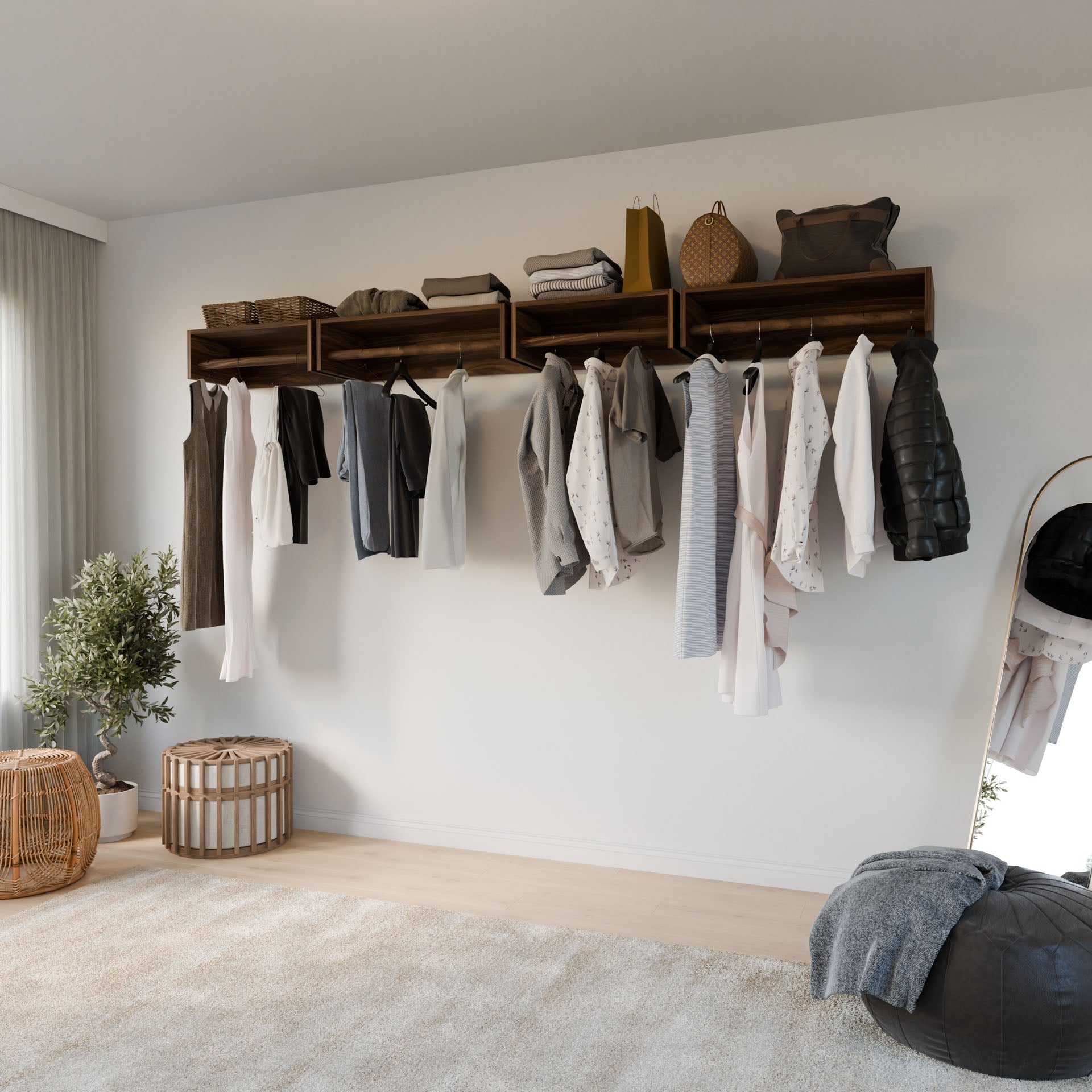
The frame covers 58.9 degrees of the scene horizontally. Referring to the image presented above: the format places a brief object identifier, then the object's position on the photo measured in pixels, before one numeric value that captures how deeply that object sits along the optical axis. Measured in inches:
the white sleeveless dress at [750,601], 112.0
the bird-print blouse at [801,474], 108.8
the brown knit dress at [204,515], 144.1
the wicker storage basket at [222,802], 136.9
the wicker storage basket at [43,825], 120.5
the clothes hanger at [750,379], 118.1
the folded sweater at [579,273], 121.8
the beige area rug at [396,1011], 81.2
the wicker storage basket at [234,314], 140.0
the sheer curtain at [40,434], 151.3
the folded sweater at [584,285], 122.2
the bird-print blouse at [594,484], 117.0
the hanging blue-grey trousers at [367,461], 131.0
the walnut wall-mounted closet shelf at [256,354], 140.0
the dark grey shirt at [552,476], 120.0
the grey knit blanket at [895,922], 80.9
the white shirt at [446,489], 129.6
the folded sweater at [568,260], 122.1
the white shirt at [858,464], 106.8
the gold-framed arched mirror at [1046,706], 108.0
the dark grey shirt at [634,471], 117.0
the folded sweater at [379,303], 132.9
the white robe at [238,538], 142.3
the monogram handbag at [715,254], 117.6
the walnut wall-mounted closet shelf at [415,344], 131.7
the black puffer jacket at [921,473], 103.5
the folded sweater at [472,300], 127.8
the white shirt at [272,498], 138.9
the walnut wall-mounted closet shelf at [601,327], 121.1
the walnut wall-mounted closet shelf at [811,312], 113.3
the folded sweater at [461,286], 127.3
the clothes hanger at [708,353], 116.4
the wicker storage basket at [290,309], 136.6
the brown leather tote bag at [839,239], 112.7
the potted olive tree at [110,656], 142.2
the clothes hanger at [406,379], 132.7
